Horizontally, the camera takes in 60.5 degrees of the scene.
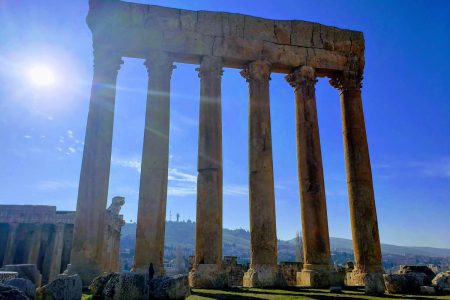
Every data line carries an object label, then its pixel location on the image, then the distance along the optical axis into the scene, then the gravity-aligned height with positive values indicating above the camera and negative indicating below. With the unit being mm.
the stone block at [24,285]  8398 -587
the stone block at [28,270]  12578 -408
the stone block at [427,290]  12570 -983
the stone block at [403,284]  12805 -807
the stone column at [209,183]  14508 +2923
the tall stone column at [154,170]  14703 +3402
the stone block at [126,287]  8883 -673
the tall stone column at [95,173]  14336 +3215
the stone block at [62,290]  8234 -684
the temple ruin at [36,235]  26000 +1473
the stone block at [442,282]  13102 -758
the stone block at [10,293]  6207 -573
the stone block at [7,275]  9605 -450
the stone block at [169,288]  9586 -728
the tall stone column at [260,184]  14875 +2951
